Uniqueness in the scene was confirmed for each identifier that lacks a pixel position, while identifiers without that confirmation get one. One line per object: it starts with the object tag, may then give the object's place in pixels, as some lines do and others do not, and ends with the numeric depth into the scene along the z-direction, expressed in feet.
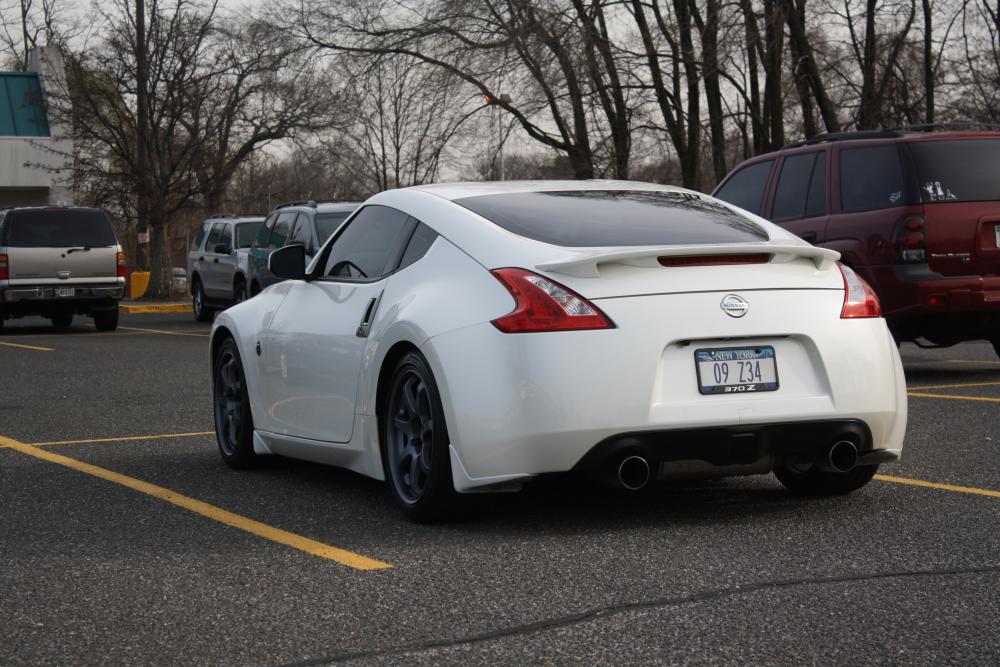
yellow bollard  122.83
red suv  37.40
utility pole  111.75
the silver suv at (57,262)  73.87
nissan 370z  17.78
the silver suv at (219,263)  78.54
